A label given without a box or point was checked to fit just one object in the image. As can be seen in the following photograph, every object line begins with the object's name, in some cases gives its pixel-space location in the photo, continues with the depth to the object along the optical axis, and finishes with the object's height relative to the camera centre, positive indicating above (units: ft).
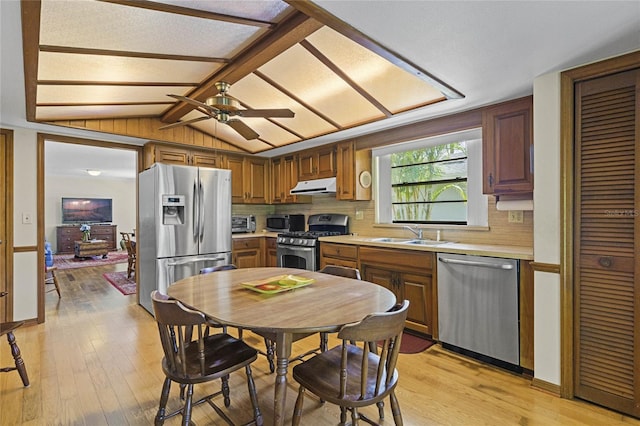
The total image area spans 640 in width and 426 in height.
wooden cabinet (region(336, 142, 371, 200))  12.84 +1.62
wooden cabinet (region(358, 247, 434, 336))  9.42 -2.06
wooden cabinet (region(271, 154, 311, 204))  15.78 +1.69
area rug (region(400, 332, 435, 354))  8.95 -3.86
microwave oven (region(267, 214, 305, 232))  16.25 -0.52
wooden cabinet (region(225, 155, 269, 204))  15.88 +1.75
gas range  12.59 -1.21
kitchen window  10.37 +1.14
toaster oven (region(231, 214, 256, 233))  16.37 -0.55
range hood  13.33 +1.12
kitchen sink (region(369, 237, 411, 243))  11.05 -1.00
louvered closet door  6.02 -0.60
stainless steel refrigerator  11.77 -0.41
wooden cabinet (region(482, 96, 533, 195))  8.09 +1.72
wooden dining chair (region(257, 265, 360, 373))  7.36 -2.85
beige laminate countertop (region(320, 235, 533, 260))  7.63 -0.99
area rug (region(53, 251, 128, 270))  23.92 -3.90
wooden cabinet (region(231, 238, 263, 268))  14.82 -1.92
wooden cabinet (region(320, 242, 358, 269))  11.26 -1.57
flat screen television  31.07 +0.30
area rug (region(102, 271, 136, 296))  16.07 -3.89
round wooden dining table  4.32 -1.48
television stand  30.30 -2.16
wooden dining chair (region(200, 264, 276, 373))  7.89 -3.50
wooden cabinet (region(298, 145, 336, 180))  13.79 +2.25
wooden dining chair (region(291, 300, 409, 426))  4.15 -2.45
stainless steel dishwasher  7.66 -2.40
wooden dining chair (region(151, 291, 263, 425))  4.67 -2.47
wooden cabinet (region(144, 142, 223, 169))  13.33 +2.54
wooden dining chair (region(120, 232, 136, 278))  18.31 -2.46
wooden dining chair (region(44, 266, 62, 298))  14.14 -3.36
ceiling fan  7.45 +2.46
